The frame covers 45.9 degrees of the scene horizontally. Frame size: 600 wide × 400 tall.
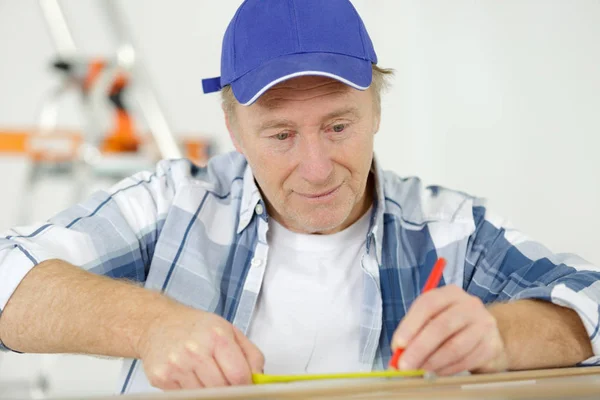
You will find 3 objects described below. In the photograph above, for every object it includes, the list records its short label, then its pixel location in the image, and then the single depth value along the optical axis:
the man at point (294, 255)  1.09
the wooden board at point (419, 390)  0.72
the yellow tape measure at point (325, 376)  0.84
